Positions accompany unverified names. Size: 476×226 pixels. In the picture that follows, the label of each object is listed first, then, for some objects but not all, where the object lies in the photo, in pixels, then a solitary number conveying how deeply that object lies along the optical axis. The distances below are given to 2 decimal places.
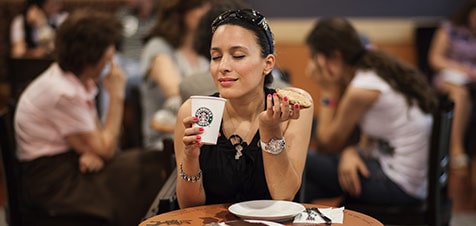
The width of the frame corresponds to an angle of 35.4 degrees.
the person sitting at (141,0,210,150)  4.46
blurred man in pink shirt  3.46
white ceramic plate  2.11
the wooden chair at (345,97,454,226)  3.38
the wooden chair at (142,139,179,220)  2.47
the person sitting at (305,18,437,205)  3.65
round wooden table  2.12
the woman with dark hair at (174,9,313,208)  2.30
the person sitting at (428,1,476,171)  6.49
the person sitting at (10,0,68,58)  6.04
